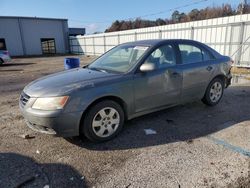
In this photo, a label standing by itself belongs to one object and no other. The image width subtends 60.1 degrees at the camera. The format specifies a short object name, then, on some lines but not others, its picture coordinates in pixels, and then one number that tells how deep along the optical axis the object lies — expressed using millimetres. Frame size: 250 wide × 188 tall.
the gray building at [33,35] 28445
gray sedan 3084
